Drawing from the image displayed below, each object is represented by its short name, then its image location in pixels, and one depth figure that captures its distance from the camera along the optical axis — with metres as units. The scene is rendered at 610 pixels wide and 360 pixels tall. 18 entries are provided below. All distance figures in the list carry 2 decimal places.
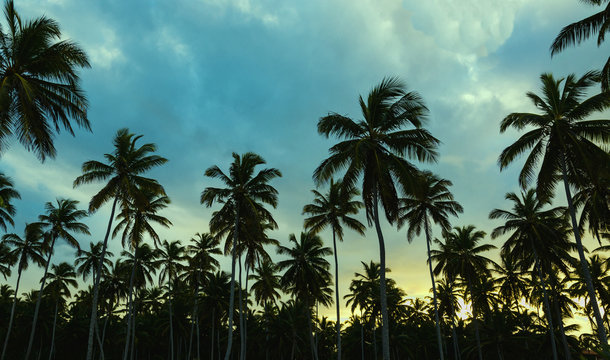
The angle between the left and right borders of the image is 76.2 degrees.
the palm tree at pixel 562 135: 19.42
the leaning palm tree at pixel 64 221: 36.91
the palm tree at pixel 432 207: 33.31
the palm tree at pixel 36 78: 13.73
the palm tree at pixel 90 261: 45.69
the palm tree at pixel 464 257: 39.88
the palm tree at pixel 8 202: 28.35
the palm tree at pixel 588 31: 13.73
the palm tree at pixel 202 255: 46.16
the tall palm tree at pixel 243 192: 29.36
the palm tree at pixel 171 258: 46.06
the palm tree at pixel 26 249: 39.44
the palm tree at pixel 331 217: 36.38
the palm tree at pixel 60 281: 47.62
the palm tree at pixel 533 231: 33.56
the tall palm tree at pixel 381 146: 19.19
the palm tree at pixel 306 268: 39.59
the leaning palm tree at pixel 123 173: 26.57
